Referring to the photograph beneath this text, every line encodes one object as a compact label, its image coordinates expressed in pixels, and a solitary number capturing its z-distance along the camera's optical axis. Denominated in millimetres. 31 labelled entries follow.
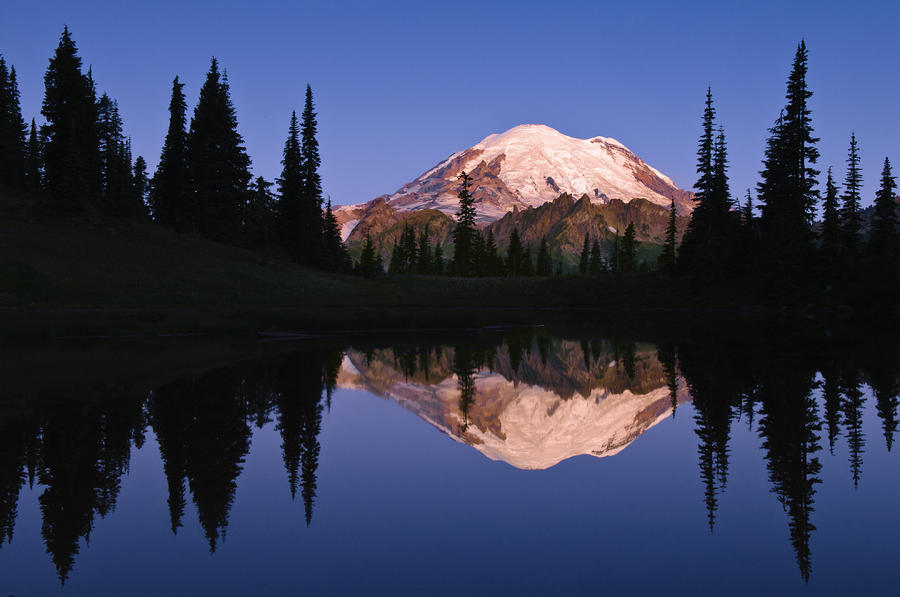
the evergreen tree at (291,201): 87750
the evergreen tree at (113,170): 72188
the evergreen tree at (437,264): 158788
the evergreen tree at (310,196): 87250
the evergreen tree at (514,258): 155125
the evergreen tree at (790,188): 68125
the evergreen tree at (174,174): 82556
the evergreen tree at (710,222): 75688
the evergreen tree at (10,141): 72438
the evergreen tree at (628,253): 168250
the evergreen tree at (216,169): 81125
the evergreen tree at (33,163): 75562
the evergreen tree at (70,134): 67938
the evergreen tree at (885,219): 79312
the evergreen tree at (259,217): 84188
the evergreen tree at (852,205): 79444
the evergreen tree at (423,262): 152250
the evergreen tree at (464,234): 120812
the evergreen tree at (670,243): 121312
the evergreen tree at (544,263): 177000
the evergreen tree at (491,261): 148125
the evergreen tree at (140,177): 99300
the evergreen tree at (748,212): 79562
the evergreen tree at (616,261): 185000
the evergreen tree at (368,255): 128500
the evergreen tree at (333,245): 94188
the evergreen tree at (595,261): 178125
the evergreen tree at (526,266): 160250
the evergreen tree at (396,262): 168000
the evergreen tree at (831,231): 69250
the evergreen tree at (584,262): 175900
